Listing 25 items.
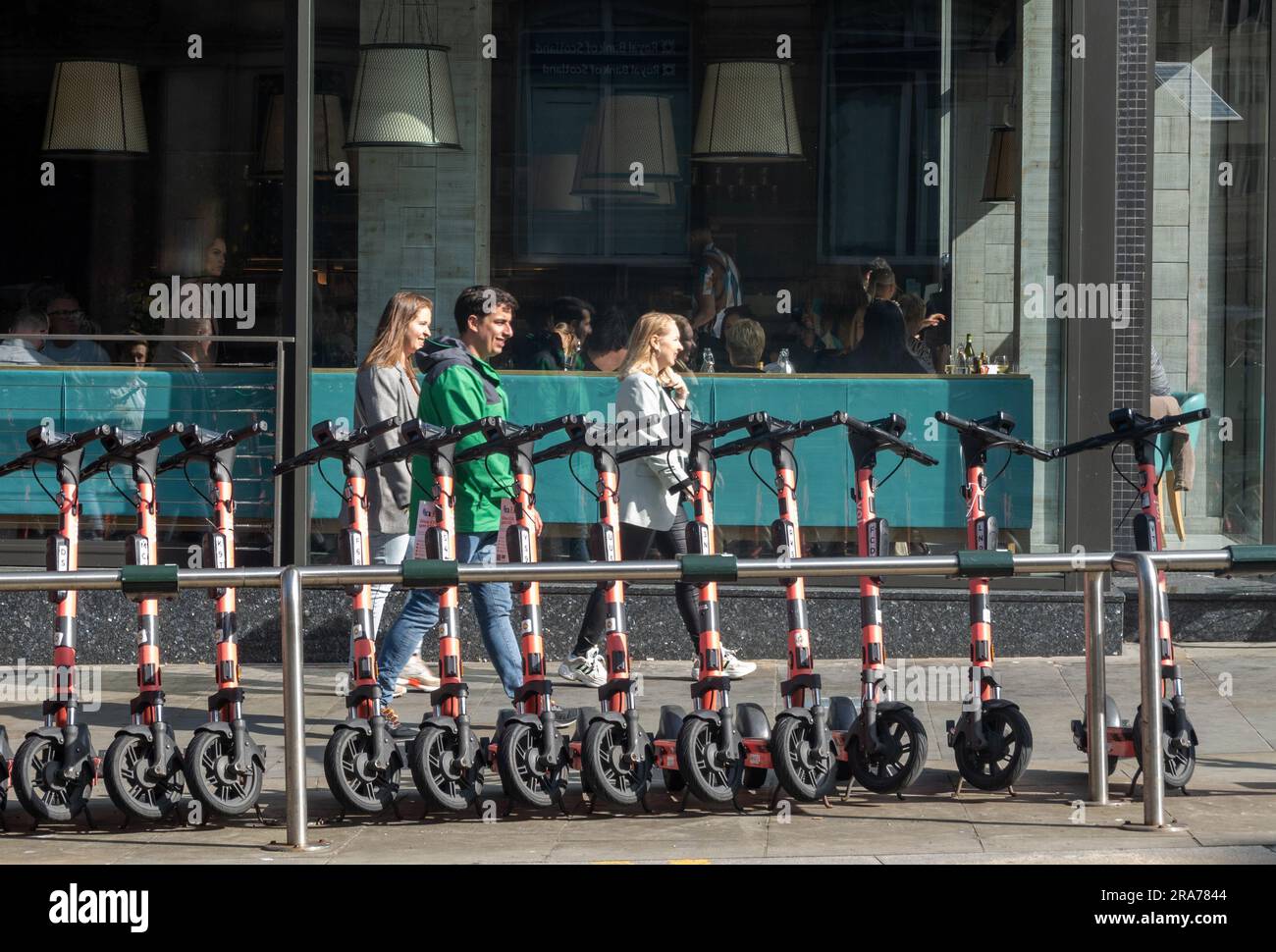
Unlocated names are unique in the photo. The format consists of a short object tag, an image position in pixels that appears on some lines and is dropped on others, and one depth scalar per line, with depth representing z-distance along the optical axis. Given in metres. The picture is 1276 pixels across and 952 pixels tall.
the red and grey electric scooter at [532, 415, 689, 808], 13.16
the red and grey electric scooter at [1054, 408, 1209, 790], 13.58
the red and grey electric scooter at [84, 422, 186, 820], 13.05
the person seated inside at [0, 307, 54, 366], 21.03
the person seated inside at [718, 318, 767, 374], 20.67
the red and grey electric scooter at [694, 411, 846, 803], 13.19
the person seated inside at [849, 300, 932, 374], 20.62
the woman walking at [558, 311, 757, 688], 17.42
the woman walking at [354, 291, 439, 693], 17.34
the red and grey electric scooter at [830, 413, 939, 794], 13.45
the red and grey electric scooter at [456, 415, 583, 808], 13.22
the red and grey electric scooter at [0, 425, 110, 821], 13.09
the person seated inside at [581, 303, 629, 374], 20.81
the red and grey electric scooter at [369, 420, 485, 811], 13.19
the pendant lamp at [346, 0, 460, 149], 20.95
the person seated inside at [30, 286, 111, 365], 20.98
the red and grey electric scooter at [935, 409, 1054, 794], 13.52
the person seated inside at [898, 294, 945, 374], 20.59
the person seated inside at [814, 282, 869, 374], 20.61
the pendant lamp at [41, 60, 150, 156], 21.36
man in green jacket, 16.20
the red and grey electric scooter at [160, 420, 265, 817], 13.14
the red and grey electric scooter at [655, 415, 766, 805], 13.26
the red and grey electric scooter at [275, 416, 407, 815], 13.15
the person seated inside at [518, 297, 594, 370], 20.87
